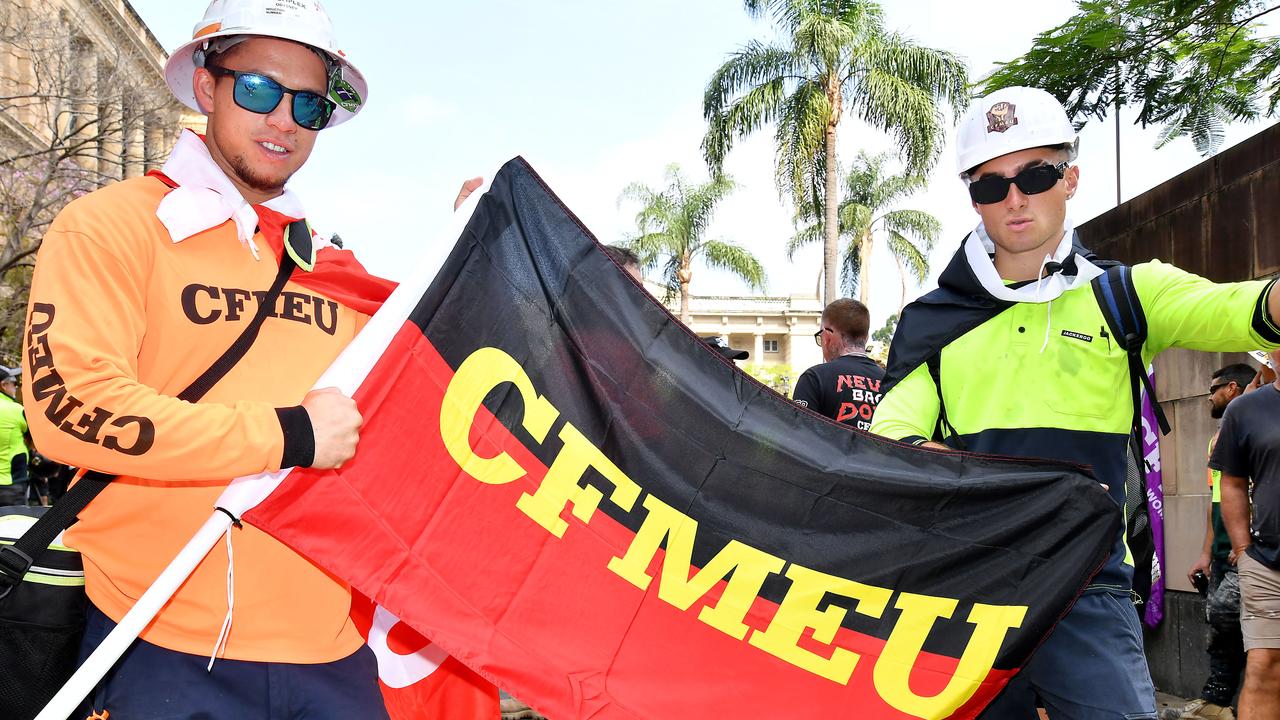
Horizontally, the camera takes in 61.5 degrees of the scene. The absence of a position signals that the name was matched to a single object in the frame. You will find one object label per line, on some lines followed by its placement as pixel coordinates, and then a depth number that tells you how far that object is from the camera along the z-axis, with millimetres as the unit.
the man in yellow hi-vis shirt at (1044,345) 2945
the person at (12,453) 10289
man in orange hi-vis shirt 2221
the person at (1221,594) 7176
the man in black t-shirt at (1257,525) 6273
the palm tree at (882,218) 39906
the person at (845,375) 7344
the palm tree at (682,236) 42781
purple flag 3361
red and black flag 2646
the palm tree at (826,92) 27891
